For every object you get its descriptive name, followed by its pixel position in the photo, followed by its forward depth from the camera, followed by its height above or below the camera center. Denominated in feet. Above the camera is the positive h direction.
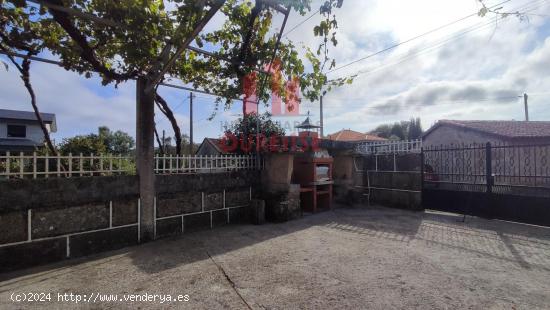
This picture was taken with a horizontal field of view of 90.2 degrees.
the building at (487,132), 45.75 +4.22
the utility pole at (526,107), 89.40 +15.64
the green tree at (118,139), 110.83 +8.15
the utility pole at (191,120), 71.05 +10.06
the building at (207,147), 61.19 +2.70
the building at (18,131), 67.21 +7.46
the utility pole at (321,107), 62.01 +11.18
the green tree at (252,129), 28.27 +3.35
